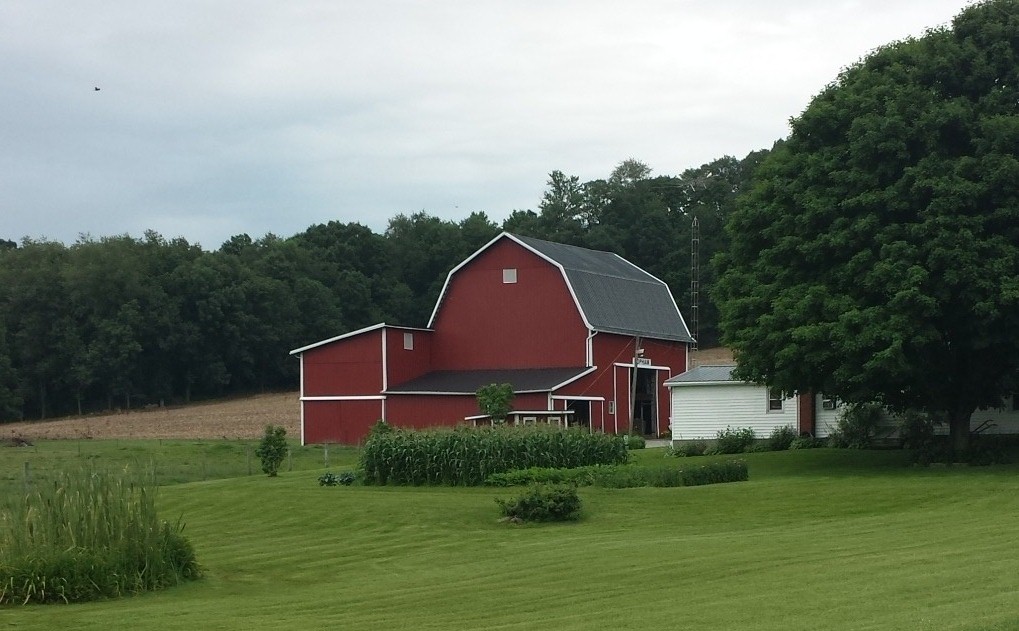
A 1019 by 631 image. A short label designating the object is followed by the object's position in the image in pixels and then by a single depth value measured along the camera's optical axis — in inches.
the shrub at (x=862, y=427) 1603.1
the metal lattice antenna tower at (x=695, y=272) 2866.6
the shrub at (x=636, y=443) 1919.3
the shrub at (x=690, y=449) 1667.3
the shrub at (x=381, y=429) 1481.3
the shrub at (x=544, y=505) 989.2
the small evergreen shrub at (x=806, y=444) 1673.2
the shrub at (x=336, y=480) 1336.4
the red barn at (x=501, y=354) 2228.1
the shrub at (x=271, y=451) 1470.2
